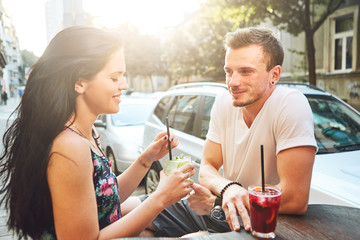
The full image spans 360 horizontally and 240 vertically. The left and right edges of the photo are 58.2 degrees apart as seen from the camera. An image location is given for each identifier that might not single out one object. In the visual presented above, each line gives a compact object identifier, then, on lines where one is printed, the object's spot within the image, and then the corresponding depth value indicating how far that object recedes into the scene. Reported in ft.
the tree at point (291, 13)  29.37
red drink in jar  4.28
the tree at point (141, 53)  121.80
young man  5.62
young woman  4.40
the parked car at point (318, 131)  7.33
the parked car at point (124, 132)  17.34
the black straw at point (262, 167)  4.27
